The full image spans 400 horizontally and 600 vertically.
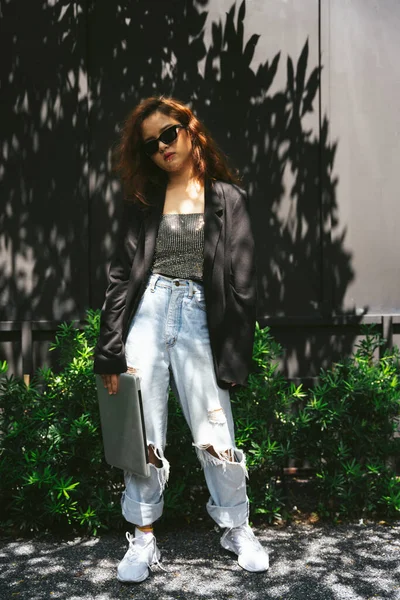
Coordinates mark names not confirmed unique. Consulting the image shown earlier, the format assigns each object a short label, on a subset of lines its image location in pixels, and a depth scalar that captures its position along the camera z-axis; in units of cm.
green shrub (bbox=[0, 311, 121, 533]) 441
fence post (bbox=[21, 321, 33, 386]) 554
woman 368
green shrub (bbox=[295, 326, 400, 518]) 464
